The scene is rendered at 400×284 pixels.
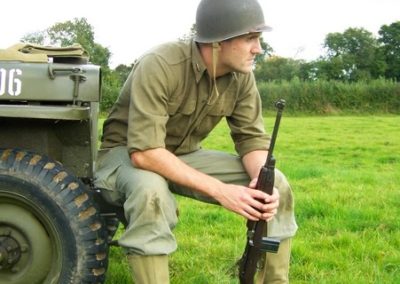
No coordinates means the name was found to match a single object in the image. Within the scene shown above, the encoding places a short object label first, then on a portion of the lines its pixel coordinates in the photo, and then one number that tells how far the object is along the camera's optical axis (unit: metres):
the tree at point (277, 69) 64.31
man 2.84
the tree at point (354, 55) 63.59
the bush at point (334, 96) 39.41
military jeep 2.80
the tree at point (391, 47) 63.85
